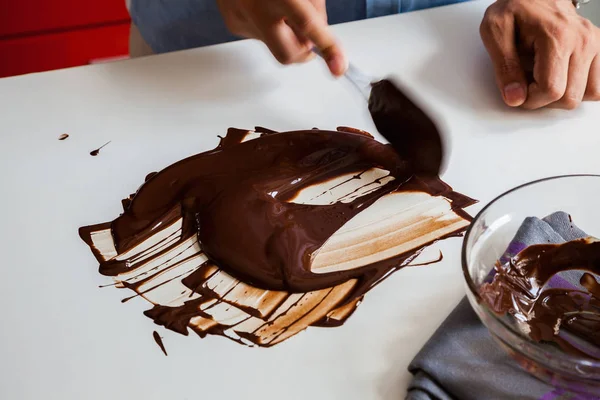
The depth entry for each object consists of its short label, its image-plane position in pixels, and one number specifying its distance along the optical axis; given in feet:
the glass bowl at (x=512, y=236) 1.76
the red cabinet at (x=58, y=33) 6.26
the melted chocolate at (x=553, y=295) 2.02
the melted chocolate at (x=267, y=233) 2.33
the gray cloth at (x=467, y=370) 1.90
